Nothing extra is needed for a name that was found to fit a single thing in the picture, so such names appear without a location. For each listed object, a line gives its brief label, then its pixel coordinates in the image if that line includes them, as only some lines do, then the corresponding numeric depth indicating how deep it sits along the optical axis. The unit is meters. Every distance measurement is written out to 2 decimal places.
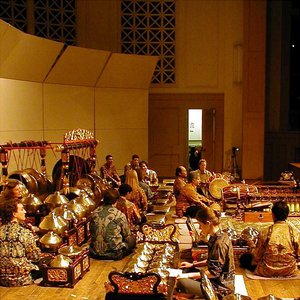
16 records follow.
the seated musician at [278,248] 4.83
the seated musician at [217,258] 3.83
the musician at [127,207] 6.15
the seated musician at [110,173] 8.67
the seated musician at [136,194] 7.05
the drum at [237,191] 7.34
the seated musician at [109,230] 5.56
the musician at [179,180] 7.53
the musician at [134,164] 8.70
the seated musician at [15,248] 4.62
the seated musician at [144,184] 8.25
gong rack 6.52
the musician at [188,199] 7.18
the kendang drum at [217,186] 7.80
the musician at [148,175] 8.77
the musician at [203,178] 8.21
